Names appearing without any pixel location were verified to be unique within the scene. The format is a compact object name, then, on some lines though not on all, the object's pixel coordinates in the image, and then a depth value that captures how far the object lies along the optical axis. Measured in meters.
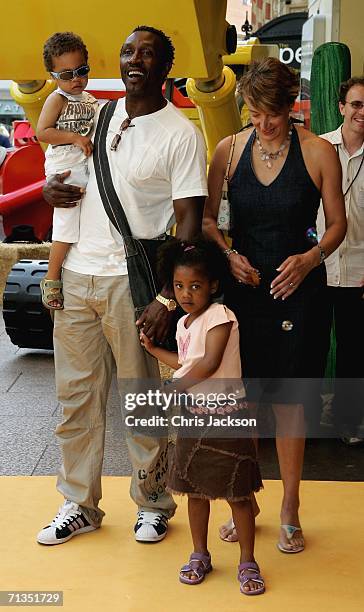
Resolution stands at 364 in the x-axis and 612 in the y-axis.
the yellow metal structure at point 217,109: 5.57
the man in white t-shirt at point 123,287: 3.10
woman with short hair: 3.16
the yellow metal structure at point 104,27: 3.95
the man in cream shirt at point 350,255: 4.32
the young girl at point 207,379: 2.97
